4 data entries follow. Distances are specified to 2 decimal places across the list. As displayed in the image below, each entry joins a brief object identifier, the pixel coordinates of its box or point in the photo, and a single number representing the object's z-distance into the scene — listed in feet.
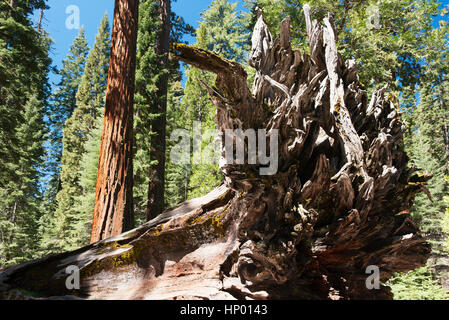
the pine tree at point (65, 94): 104.99
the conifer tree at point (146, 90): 35.60
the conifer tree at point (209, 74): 43.29
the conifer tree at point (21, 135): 31.04
